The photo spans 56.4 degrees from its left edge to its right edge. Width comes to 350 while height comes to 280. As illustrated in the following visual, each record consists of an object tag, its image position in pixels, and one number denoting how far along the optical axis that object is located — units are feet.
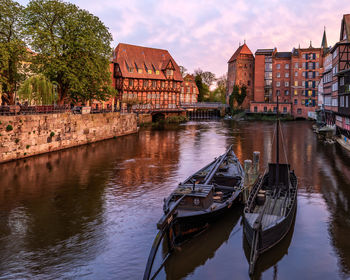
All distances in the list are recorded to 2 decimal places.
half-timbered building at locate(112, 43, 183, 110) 224.53
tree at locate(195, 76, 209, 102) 362.47
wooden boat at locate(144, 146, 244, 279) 37.29
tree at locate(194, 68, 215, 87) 407.23
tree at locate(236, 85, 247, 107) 312.29
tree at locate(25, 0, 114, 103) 119.75
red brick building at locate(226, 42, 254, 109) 315.17
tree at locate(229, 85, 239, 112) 311.68
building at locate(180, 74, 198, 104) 331.57
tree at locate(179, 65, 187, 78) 382.22
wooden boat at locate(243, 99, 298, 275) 37.58
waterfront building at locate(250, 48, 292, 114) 292.40
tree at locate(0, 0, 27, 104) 106.93
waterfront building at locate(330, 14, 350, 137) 116.47
